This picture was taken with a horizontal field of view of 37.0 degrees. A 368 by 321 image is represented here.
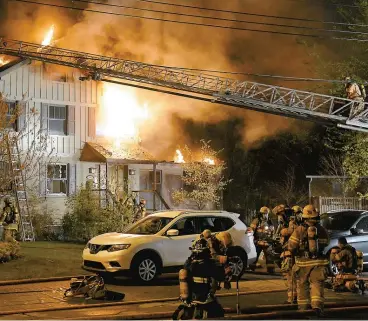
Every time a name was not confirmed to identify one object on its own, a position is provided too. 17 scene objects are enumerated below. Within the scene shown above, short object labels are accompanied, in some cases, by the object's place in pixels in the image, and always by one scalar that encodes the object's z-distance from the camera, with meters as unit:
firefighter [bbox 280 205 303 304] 9.30
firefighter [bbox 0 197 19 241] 15.27
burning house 21.94
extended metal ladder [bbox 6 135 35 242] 18.75
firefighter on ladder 17.89
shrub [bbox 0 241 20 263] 13.71
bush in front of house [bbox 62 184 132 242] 18.58
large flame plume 24.38
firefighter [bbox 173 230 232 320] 6.35
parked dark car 13.50
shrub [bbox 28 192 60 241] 20.39
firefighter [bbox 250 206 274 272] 13.82
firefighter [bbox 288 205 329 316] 8.37
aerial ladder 18.14
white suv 11.38
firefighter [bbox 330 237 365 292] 11.05
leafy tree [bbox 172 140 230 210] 26.05
